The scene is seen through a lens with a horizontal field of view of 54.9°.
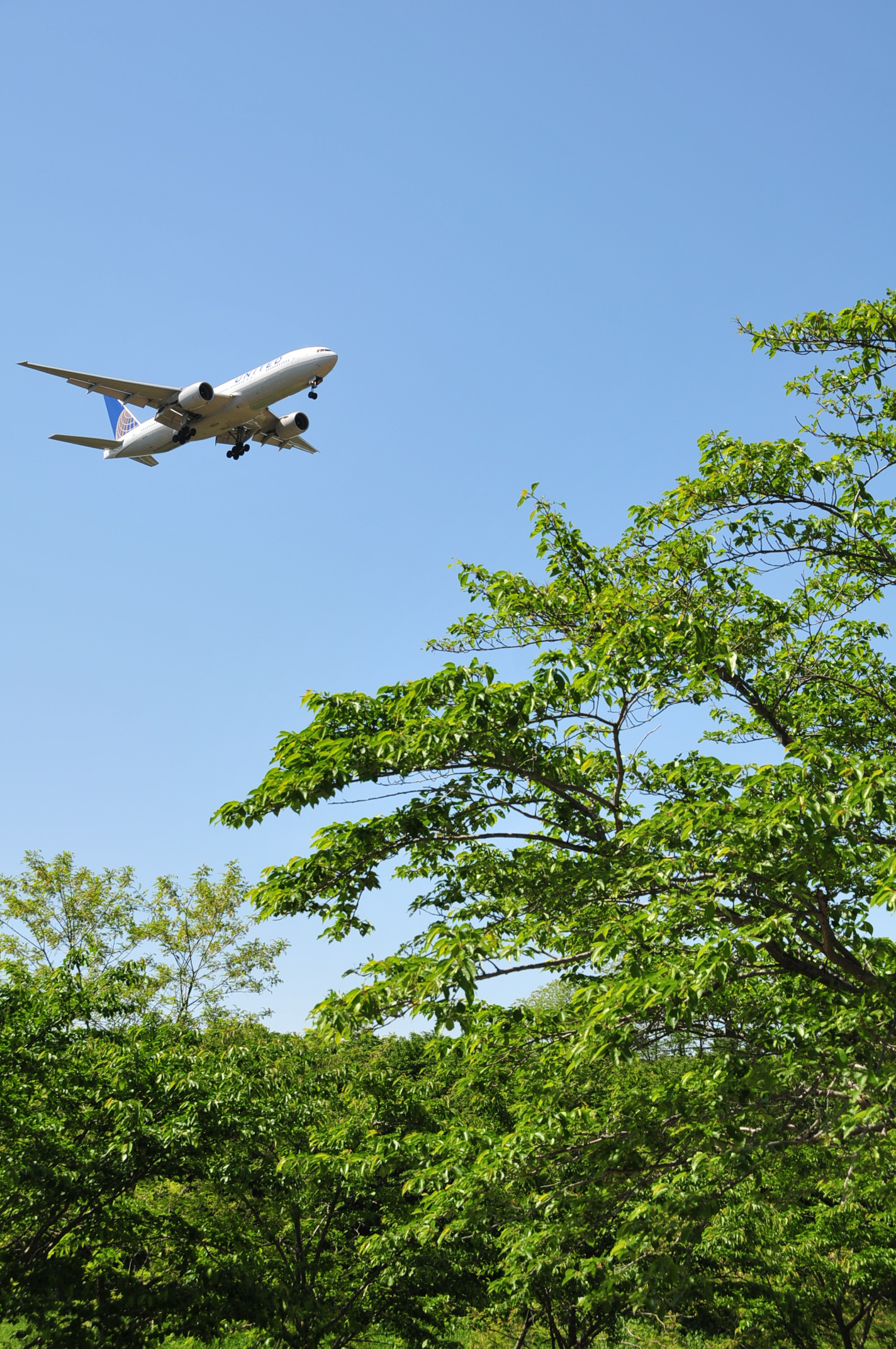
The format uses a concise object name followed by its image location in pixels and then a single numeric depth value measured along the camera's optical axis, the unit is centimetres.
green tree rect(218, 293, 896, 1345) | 678
